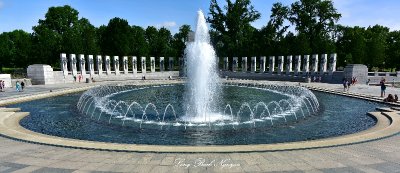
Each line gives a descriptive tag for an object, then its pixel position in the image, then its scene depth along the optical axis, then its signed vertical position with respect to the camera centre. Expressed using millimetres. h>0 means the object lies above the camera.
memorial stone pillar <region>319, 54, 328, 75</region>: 48125 +415
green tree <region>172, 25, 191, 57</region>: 84250 +7495
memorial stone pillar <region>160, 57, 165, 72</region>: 67750 +321
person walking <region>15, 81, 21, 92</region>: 33606 -2417
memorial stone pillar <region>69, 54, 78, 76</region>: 50650 +392
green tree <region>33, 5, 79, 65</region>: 66062 +7442
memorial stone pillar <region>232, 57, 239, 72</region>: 63119 +211
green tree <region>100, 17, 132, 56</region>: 73250 +6724
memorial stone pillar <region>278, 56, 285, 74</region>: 54012 +98
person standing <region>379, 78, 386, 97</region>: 27231 -2004
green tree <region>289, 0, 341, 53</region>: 66312 +10543
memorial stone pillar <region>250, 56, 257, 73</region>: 59681 +299
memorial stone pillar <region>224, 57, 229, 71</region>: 66038 +437
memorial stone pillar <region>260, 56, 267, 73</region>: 57538 +196
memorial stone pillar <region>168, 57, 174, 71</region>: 69938 +565
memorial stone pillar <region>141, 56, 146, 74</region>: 63675 +299
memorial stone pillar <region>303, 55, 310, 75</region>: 50438 +267
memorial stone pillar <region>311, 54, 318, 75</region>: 50281 +429
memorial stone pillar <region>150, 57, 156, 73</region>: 66312 +528
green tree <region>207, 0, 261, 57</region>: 73250 +9858
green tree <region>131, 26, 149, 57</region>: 76625 +5493
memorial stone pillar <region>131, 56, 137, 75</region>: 61656 -121
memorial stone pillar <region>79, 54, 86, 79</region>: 52412 +237
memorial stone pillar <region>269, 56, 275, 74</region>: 55844 +286
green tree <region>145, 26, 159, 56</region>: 85188 +7748
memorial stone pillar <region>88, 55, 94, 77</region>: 54044 +65
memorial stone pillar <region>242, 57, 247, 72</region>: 61562 +312
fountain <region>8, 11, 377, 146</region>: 14156 -3141
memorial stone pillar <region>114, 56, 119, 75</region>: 58738 +76
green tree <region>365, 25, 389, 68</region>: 61562 +3376
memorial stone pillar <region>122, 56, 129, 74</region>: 60700 +282
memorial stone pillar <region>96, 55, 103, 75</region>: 55641 +68
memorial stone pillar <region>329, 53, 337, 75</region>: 46341 +401
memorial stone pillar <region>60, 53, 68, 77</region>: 48500 +217
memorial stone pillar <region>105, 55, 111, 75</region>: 57381 +261
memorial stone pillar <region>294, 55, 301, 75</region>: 52238 +445
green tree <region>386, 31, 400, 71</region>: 64125 +2453
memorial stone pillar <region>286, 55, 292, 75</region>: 53088 -78
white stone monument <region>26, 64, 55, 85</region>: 43188 -1179
